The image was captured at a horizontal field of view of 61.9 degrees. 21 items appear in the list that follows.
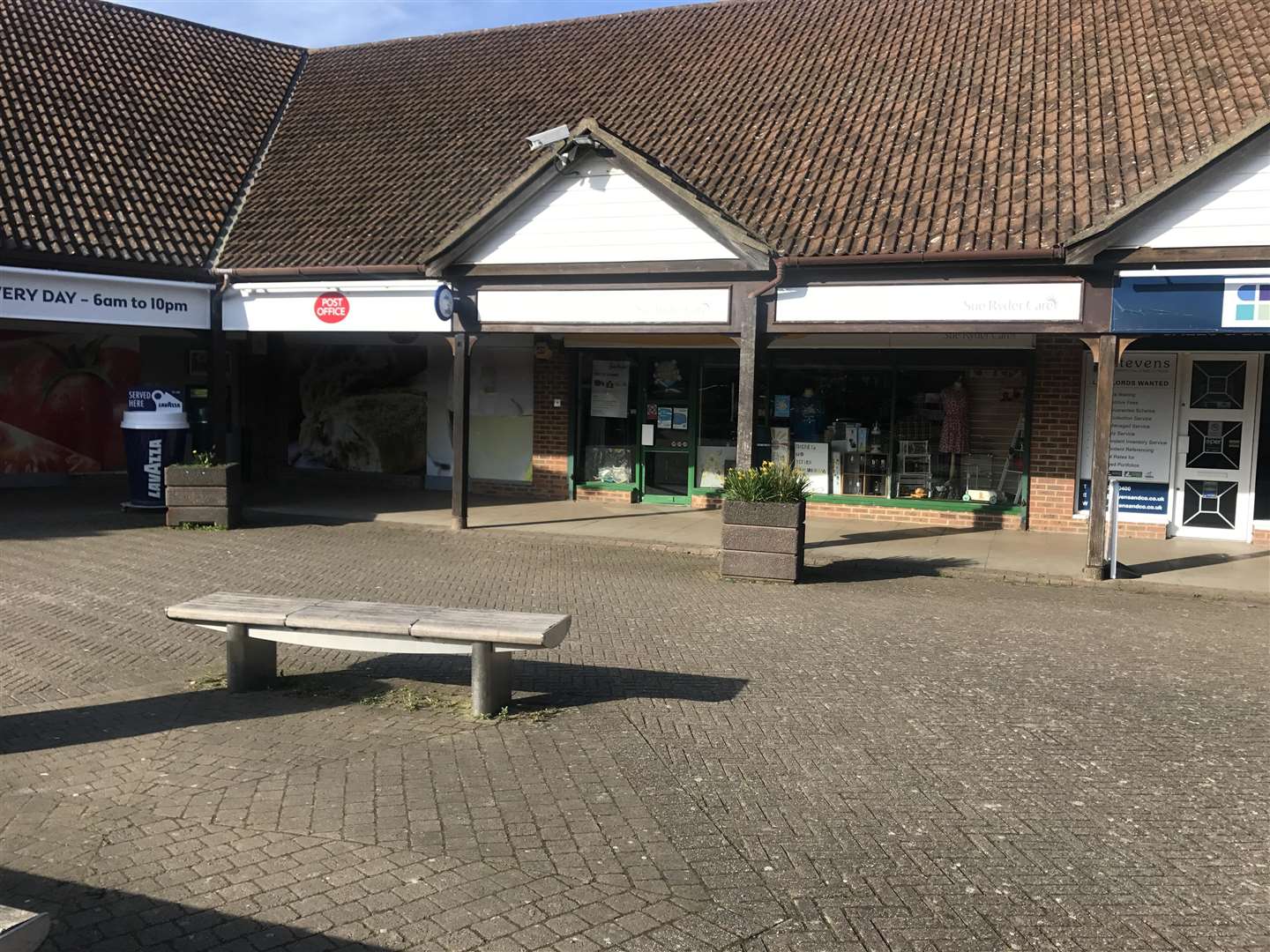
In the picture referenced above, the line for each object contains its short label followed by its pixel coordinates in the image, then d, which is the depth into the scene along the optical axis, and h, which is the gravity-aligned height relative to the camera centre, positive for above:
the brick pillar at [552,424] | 16.59 +0.03
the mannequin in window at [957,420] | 14.45 +0.25
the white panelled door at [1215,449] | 13.24 -0.01
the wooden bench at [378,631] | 5.80 -1.18
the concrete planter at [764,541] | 10.57 -1.09
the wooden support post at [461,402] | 13.52 +0.27
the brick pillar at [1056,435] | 13.86 +0.10
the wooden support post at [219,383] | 15.09 +0.45
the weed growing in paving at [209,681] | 6.61 -1.69
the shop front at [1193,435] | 13.16 +0.13
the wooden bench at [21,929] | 2.76 -1.38
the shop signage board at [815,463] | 15.46 -0.42
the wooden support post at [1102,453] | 10.93 -0.10
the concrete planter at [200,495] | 13.28 -1.02
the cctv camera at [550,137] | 12.52 +3.42
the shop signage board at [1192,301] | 10.39 +1.44
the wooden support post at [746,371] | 12.01 +0.70
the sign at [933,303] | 11.10 +1.47
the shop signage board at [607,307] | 12.45 +1.47
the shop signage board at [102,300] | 13.33 +1.48
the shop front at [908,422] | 14.27 +0.21
